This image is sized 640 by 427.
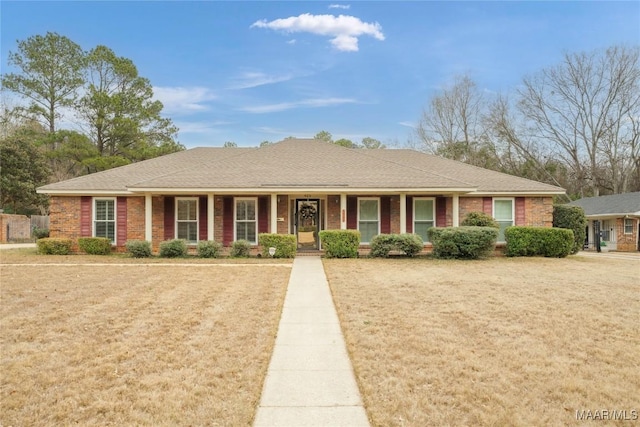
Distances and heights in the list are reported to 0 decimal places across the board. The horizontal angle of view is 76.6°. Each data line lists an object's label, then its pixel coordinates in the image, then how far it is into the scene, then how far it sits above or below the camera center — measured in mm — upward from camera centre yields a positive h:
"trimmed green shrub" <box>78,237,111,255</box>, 15250 -883
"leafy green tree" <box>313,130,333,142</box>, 42878 +9032
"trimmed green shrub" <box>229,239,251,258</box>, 14562 -1023
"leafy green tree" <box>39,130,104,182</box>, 28938 +5202
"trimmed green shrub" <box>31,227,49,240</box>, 20612 -570
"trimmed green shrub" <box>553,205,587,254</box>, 16234 -103
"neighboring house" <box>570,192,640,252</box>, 23828 -115
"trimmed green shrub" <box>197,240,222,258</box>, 14430 -1004
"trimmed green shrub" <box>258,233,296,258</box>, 14156 -827
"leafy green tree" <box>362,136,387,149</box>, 44344 +8498
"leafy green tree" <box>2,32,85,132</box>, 30188 +11345
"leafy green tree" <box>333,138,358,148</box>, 36781 +7126
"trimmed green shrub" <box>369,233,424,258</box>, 14125 -856
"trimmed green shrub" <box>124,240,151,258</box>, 14227 -941
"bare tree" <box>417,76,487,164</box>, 37375 +9480
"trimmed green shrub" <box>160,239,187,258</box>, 14391 -969
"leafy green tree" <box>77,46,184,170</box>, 30391 +8308
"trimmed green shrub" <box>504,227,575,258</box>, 14664 -811
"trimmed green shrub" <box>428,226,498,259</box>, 13562 -766
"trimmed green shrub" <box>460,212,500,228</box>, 15219 -37
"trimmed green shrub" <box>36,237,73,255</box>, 15188 -906
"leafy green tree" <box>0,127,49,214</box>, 27344 +3482
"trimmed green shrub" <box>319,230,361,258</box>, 14141 -805
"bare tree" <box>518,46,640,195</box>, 34000 +9208
